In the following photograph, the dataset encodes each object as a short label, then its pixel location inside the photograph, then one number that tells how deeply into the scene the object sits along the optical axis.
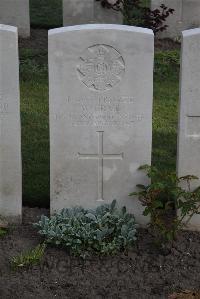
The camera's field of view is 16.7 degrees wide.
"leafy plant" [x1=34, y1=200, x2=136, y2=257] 5.56
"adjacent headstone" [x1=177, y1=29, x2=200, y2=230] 5.53
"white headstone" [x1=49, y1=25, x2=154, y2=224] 5.54
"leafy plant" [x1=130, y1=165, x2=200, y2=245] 5.56
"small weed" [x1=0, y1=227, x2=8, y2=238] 5.85
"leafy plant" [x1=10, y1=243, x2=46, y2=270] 5.40
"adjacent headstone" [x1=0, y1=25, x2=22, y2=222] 5.57
